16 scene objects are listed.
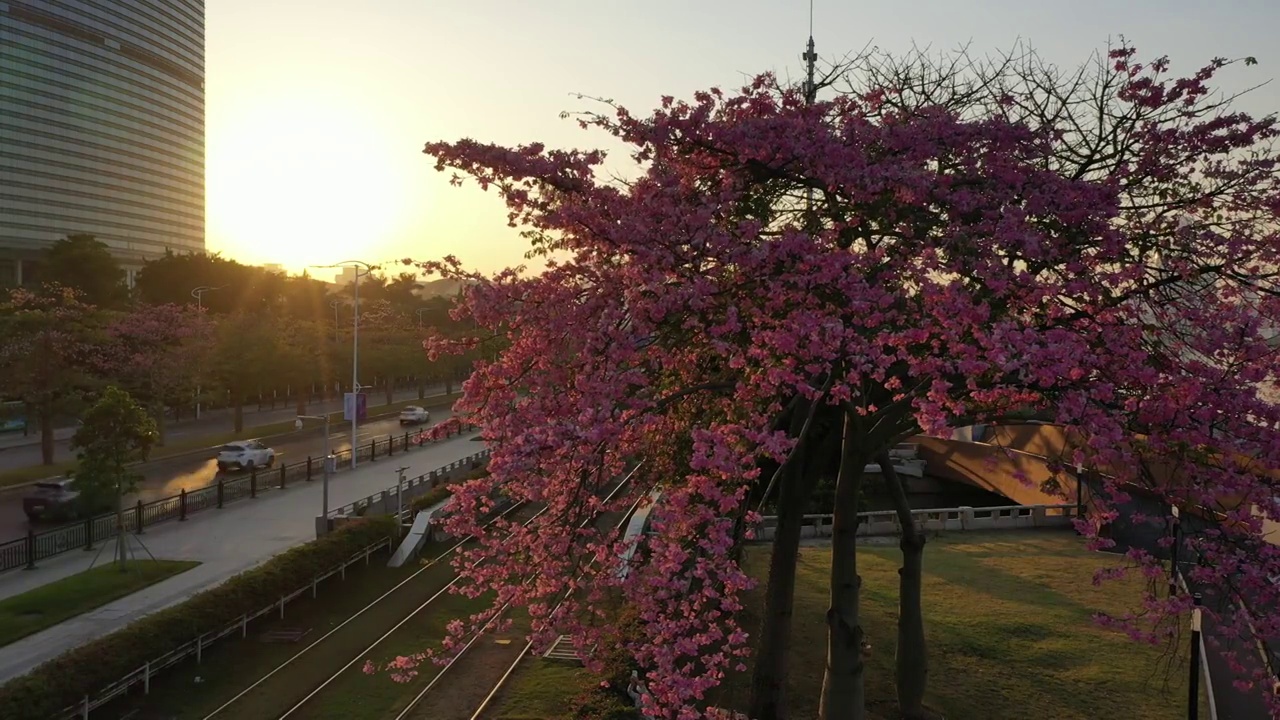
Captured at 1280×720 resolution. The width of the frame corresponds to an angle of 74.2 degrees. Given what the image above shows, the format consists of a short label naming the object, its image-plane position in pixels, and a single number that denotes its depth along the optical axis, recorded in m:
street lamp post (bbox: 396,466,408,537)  27.74
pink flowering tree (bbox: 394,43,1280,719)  7.48
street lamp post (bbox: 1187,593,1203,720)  11.07
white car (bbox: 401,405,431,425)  56.41
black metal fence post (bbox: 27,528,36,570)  22.80
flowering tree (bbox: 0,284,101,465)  34.81
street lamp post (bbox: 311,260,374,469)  38.22
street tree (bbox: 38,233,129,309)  64.81
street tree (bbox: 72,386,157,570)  23.42
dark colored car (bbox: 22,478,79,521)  26.80
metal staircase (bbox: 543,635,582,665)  18.31
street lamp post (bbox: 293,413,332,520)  26.06
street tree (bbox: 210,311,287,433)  47.79
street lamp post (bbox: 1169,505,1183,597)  7.88
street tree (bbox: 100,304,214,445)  40.47
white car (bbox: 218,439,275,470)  37.09
